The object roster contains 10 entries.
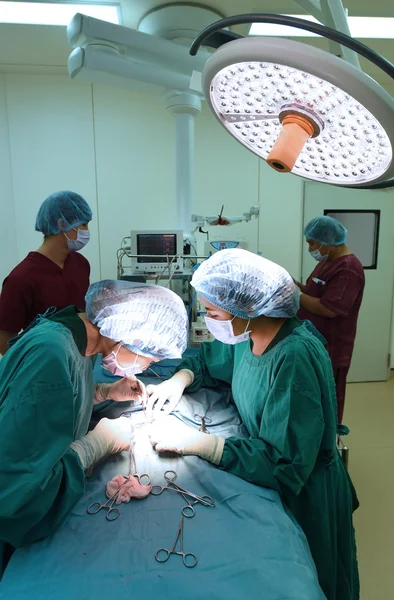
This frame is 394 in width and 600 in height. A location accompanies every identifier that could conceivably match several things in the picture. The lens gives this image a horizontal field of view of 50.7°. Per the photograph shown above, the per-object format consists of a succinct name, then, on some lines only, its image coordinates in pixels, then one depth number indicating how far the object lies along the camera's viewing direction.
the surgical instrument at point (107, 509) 1.04
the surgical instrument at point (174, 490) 1.09
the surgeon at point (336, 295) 2.33
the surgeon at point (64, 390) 0.93
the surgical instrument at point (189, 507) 1.05
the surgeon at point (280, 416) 1.15
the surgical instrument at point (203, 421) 1.45
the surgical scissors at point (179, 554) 0.91
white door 3.52
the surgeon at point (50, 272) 1.82
